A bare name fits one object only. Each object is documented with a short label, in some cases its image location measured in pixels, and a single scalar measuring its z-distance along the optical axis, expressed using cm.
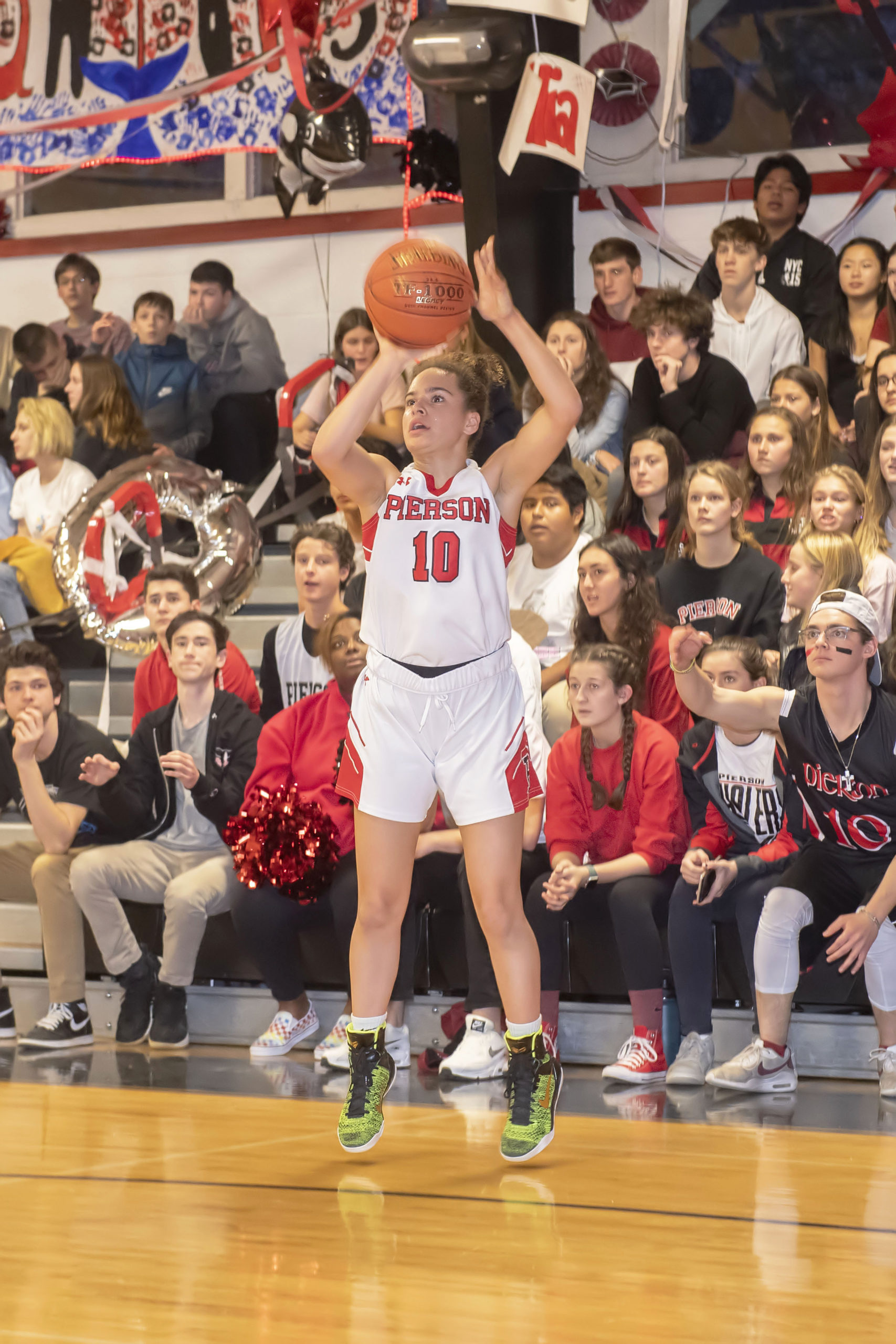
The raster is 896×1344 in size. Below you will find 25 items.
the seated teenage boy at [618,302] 1381
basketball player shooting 641
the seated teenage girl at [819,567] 921
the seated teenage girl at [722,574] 982
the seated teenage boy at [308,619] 1078
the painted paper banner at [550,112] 1309
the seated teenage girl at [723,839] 838
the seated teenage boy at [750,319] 1281
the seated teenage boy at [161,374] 1616
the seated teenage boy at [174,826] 962
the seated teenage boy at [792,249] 1330
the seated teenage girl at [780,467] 1075
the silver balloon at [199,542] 1280
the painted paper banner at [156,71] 1551
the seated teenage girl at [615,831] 847
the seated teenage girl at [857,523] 945
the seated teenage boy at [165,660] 1125
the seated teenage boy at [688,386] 1202
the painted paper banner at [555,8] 1241
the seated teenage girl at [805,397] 1110
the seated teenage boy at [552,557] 1079
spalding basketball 664
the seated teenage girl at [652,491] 1102
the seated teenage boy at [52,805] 979
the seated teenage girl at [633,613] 955
